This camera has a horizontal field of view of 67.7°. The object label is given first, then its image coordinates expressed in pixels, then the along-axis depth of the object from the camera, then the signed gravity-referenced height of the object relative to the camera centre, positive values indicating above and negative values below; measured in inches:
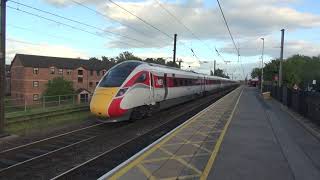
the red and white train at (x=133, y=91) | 391.0 -19.1
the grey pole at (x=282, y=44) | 963.2 +155.1
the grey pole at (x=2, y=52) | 342.8 +39.2
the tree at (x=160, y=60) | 2508.3 +226.5
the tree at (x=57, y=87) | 1747.1 -53.3
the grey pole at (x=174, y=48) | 1048.5 +147.1
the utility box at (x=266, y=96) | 1025.1 -59.3
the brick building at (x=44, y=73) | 1875.5 +59.4
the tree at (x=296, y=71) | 1364.0 +81.9
